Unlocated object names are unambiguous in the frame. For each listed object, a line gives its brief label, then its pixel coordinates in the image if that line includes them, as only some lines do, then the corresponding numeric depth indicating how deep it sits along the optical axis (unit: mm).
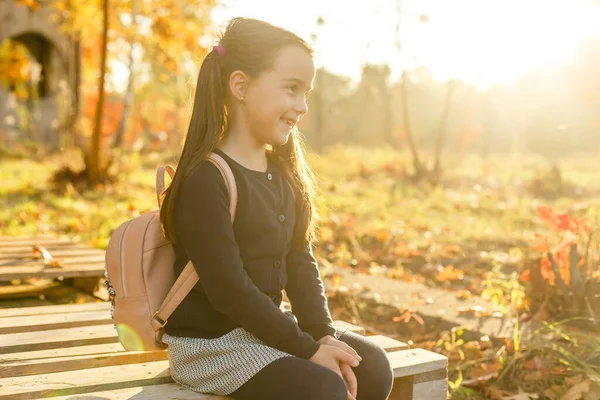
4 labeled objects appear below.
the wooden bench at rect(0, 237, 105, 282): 3809
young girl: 2010
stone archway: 16906
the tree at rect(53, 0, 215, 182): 9367
